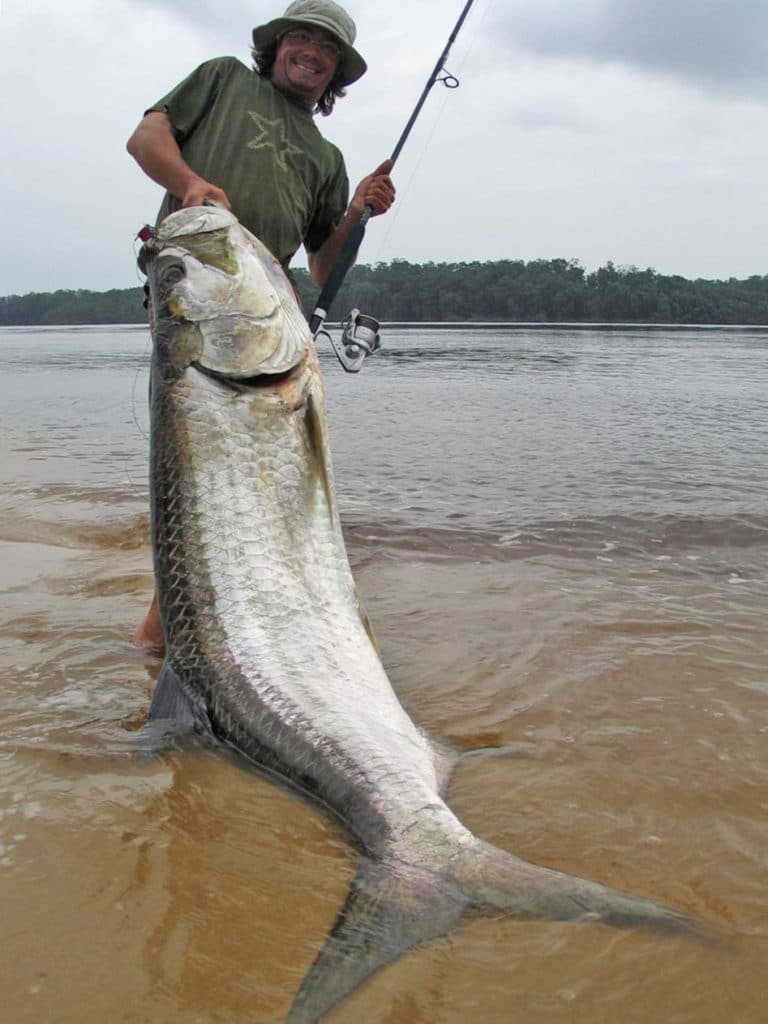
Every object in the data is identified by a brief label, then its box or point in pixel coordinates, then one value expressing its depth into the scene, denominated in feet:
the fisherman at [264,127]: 12.25
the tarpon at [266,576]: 7.93
